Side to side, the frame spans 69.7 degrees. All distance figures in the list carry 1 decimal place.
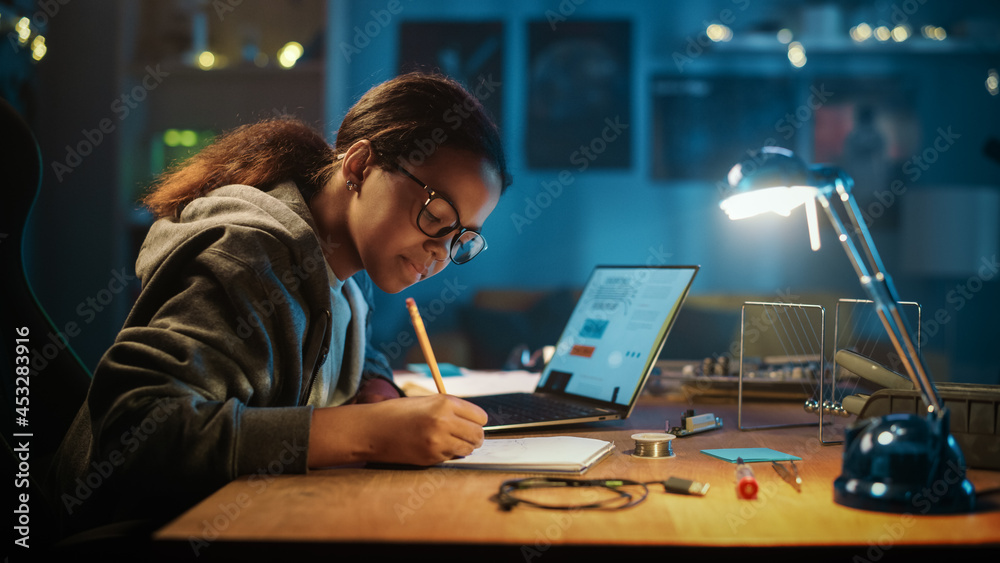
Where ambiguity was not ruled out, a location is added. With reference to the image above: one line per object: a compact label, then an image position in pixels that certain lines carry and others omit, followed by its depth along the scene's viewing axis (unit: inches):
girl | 31.1
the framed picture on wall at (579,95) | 139.3
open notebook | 33.0
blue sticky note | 35.5
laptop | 45.4
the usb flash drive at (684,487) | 29.0
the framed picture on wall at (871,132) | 138.7
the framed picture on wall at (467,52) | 140.2
